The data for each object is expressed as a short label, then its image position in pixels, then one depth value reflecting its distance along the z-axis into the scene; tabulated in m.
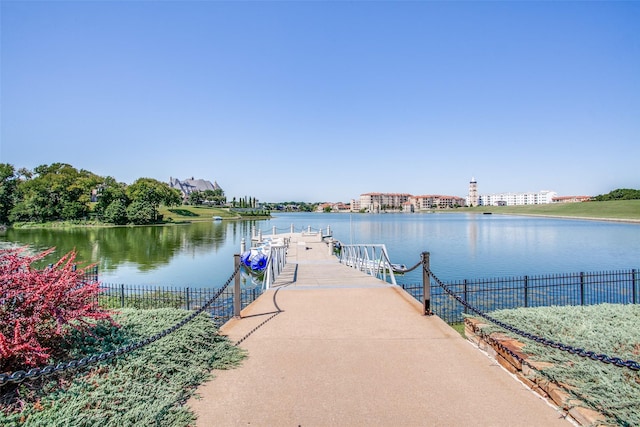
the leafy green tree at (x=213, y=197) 165.62
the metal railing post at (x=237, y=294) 7.36
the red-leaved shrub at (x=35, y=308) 3.52
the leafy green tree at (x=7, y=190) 74.88
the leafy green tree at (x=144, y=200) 77.81
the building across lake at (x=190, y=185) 178.62
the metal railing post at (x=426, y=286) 7.31
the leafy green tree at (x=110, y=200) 75.38
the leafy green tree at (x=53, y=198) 73.00
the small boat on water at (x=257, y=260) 20.03
